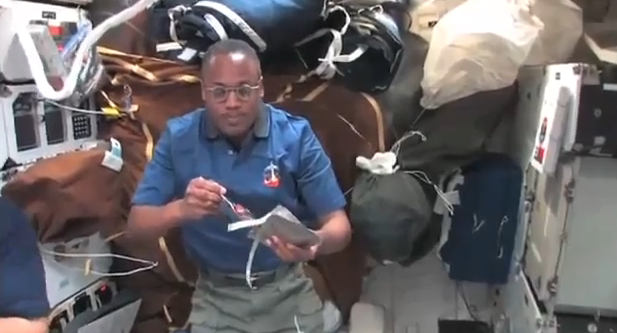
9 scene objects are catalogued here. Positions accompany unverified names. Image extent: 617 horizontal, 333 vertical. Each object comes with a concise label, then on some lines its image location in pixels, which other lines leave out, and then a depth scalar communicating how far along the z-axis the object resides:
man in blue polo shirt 1.81
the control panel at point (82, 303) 2.03
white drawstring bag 2.16
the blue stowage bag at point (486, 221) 2.38
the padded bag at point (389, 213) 2.21
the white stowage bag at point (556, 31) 2.21
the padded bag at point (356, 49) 2.25
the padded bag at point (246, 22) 2.10
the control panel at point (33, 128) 1.92
